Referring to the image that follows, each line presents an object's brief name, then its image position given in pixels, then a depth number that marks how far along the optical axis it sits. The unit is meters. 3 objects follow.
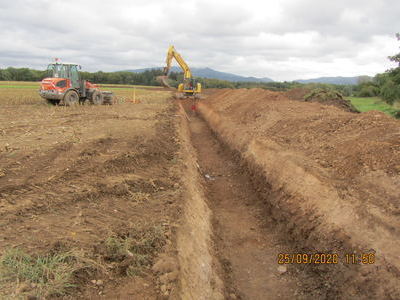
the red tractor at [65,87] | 19.62
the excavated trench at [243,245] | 5.26
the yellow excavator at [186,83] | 28.63
